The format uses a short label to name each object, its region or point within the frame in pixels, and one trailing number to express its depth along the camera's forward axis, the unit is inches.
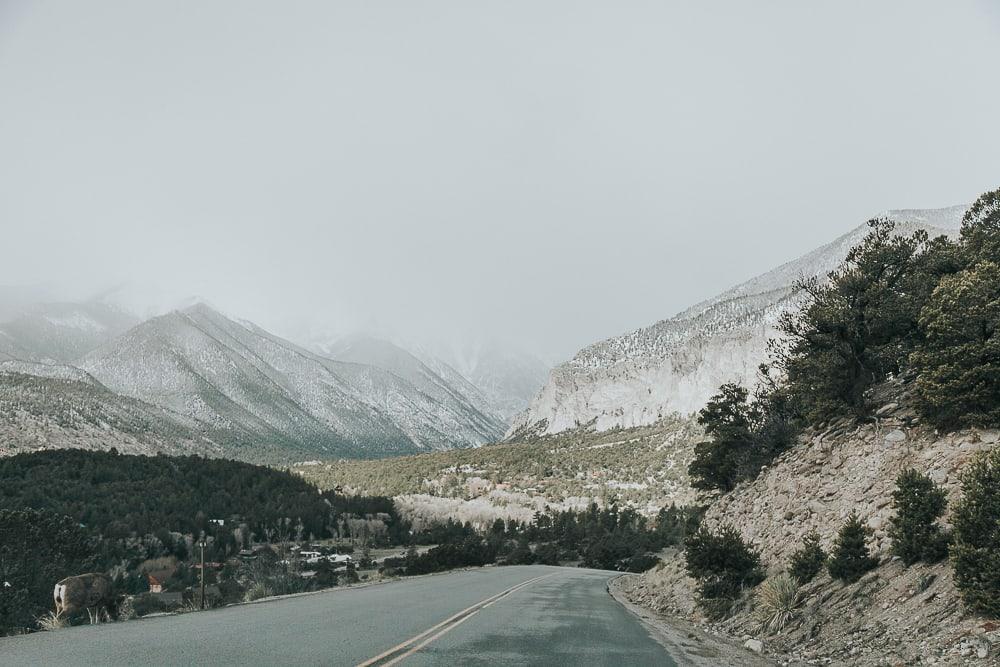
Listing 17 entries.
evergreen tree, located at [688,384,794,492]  955.3
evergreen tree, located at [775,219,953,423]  786.8
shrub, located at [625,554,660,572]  1888.2
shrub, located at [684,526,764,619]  636.1
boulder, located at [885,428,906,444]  613.5
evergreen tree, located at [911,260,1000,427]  531.5
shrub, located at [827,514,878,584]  478.3
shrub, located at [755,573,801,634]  503.2
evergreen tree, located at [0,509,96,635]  810.2
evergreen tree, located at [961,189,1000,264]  808.1
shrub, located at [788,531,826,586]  534.3
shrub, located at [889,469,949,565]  428.8
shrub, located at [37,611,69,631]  588.4
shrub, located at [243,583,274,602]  877.2
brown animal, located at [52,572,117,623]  617.6
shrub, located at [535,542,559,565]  2308.1
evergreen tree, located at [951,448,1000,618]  339.3
